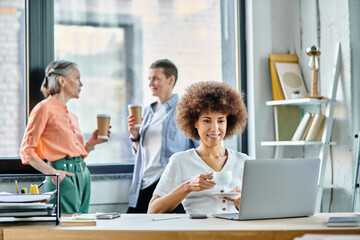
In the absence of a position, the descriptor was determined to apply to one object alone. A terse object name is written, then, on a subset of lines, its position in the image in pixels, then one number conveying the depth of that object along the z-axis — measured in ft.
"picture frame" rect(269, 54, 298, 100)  13.29
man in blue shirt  11.59
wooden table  5.72
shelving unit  11.55
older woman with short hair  10.52
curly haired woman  7.77
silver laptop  6.34
